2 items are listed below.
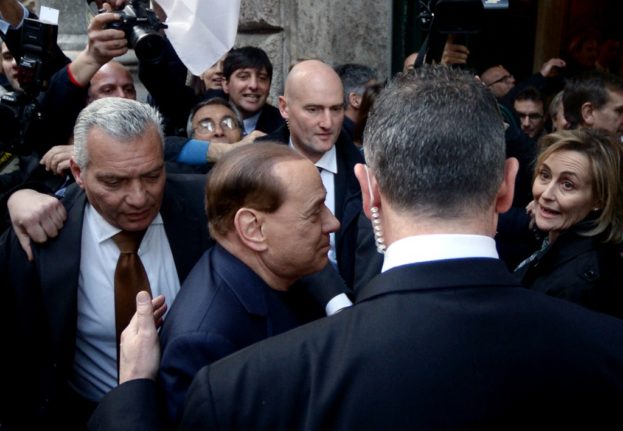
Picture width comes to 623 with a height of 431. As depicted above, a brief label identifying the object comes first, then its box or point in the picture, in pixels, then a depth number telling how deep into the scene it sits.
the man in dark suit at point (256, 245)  1.72
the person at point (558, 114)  4.05
